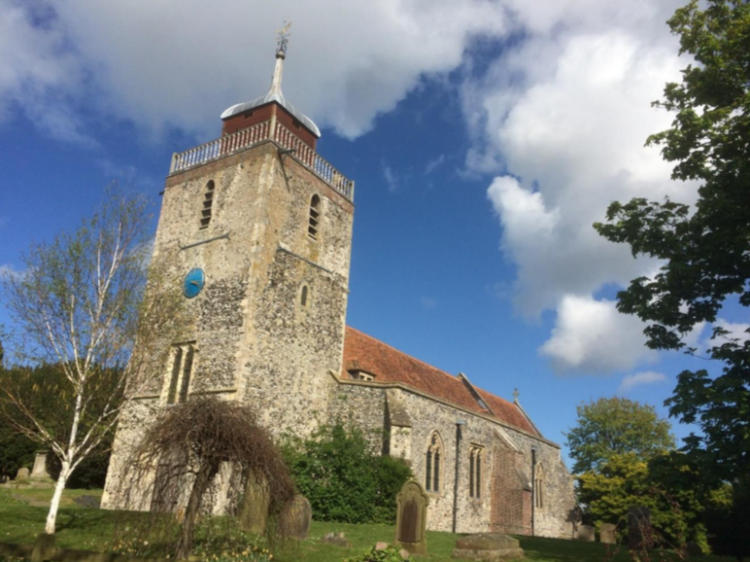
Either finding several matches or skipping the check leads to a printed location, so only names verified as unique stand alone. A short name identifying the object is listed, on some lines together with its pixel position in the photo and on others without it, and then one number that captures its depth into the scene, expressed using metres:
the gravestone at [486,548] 13.05
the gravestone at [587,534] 30.11
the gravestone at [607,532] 23.61
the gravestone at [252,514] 13.71
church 20.03
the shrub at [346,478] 19.22
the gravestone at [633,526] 15.43
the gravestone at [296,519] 10.51
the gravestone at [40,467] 25.92
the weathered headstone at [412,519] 14.02
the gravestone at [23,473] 26.24
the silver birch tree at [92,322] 14.75
